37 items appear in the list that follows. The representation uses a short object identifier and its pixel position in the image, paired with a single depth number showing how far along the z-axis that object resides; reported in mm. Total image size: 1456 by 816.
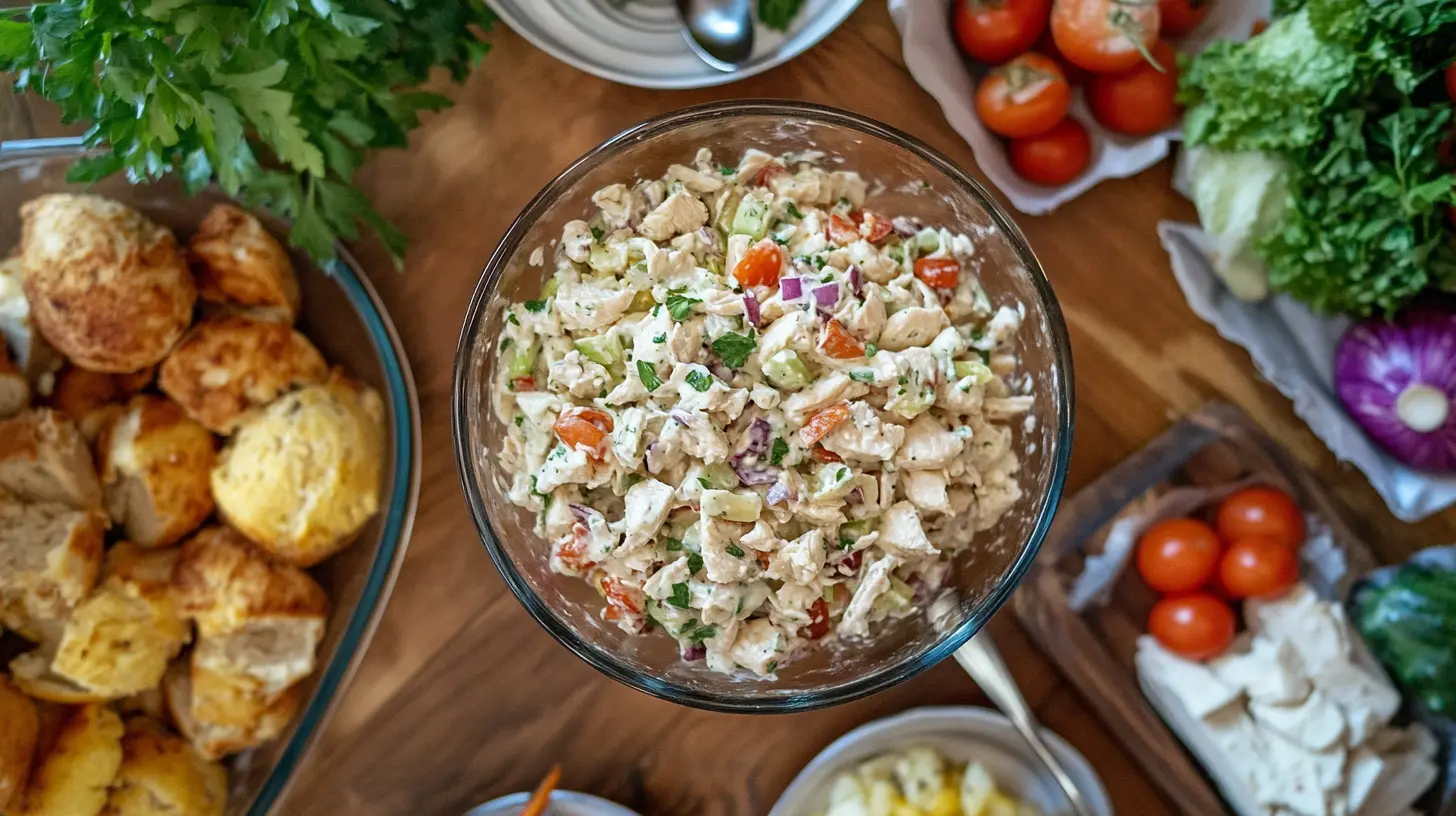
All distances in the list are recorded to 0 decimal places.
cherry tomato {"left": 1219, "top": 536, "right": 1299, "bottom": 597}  734
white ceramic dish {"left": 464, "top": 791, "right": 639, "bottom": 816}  719
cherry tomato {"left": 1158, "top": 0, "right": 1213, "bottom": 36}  743
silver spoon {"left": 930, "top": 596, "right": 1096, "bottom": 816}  713
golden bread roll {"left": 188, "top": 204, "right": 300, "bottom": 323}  683
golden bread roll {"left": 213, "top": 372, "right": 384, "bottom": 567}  677
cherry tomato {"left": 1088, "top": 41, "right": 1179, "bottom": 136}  737
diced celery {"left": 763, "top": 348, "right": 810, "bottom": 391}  595
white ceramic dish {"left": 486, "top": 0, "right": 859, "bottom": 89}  711
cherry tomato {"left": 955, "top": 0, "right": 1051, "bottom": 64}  730
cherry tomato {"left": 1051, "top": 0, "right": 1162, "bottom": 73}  716
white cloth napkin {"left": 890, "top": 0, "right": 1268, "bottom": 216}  722
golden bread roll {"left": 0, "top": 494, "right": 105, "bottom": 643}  667
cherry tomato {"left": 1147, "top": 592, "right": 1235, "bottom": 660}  734
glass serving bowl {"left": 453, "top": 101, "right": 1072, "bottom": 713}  642
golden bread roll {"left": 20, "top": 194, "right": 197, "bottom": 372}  662
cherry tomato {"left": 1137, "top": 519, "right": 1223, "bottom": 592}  742
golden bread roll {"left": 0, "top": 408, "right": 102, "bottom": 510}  670
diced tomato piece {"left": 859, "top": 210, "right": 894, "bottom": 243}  636
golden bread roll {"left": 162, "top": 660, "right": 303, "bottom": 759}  685
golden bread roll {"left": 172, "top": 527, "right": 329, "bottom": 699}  681
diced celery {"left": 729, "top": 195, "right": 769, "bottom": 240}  627
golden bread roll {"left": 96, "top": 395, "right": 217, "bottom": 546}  680
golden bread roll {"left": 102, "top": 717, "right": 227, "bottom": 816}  683
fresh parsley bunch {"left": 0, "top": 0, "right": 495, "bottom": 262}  602
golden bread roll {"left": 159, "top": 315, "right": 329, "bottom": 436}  682
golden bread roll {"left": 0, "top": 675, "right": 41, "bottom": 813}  665
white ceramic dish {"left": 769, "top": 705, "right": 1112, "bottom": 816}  722
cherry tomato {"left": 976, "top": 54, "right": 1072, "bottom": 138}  725
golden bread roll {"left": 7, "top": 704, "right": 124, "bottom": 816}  671
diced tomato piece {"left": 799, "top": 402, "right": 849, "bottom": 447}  592
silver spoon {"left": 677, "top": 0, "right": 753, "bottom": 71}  707
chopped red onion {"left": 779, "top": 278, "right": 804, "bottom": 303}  605
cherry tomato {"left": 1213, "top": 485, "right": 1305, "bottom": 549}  740
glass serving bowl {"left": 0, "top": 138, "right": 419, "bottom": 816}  697
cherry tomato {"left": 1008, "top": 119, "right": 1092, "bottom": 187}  735
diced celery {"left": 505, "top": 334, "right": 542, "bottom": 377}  638
